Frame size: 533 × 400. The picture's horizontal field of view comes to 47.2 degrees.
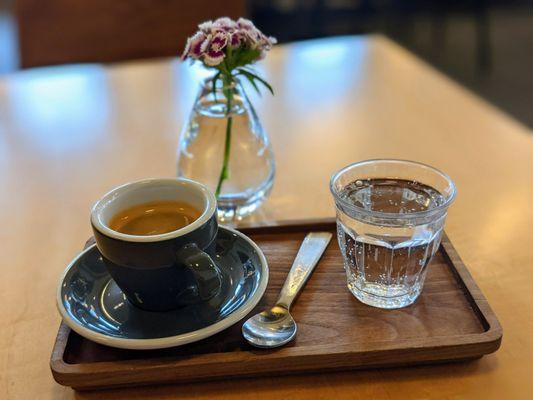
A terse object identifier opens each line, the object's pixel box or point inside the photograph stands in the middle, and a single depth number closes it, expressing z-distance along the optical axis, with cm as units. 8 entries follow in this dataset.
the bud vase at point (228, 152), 77
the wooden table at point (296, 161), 52
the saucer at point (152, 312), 52
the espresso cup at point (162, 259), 52
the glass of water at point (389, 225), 57
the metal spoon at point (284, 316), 52
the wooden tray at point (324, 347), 50
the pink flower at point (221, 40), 65
